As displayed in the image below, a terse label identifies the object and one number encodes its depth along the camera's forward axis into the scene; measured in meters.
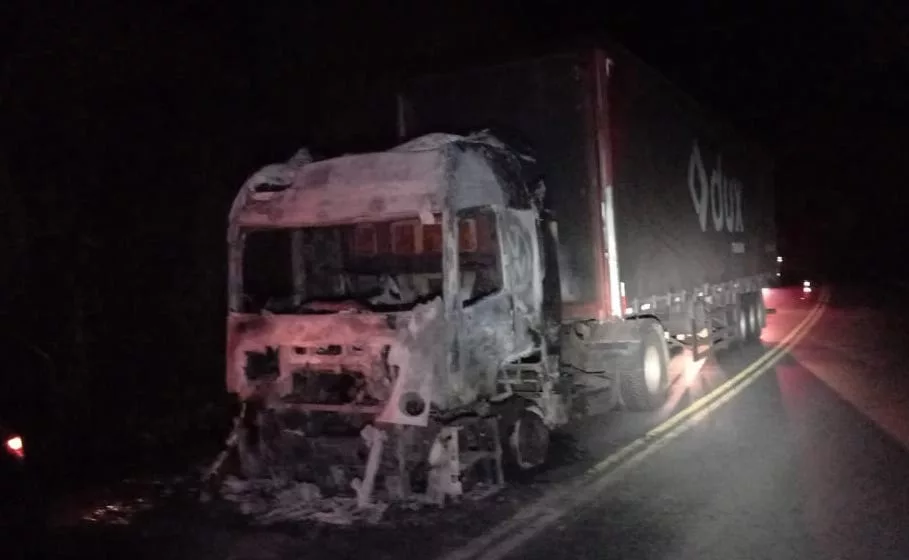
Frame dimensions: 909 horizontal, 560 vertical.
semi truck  7.93
